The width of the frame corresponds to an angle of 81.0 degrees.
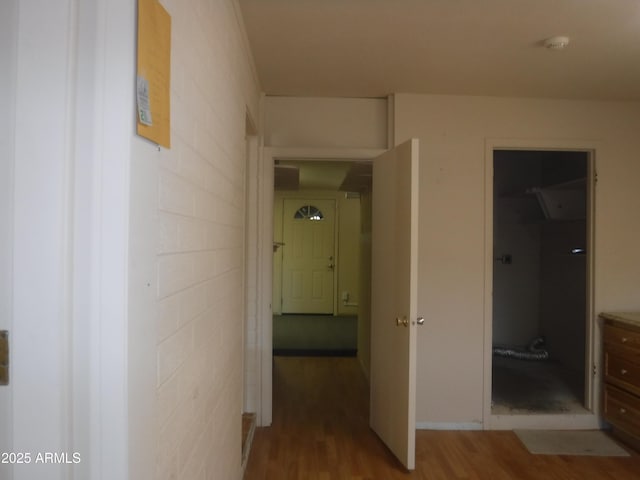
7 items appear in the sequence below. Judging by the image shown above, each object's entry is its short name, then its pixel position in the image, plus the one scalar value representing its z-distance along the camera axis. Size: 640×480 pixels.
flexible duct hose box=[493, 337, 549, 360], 4.20
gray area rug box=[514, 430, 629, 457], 2.47
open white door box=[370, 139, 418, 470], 2.18
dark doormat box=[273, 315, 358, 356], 4.72
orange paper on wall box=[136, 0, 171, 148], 0.69
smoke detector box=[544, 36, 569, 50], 1.92
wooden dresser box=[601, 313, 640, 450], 2.46
